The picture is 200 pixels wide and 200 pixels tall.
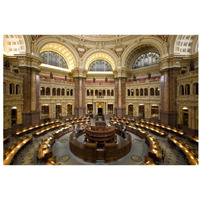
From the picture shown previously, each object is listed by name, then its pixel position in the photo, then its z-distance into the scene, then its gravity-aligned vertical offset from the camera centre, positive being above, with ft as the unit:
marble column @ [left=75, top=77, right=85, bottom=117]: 71.31 +1.70
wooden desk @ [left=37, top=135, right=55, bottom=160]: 23.13 -12.91
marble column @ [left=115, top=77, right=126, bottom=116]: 71.10 +1.31
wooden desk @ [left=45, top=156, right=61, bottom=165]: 19.65 -12.82
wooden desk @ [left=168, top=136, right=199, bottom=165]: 20.22 -12.34
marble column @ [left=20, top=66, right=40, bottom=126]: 46.55 +2.14
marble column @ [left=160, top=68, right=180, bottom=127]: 47.09 +1.57
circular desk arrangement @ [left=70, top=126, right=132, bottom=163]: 24.75 -13.13
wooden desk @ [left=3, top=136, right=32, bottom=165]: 20.31 -12.60
